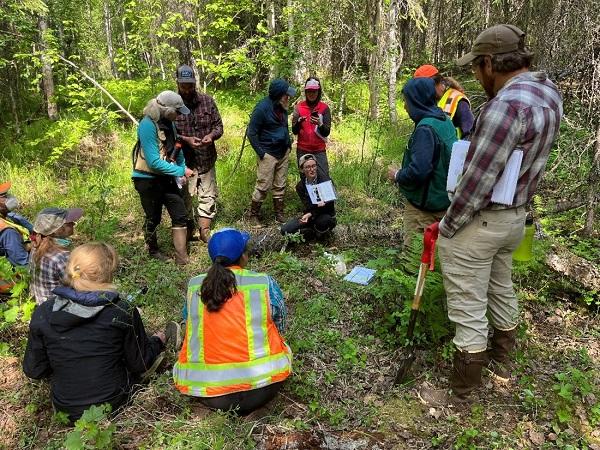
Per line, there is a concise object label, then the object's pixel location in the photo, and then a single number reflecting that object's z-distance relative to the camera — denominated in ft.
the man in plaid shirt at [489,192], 7.95
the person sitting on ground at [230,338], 8.68
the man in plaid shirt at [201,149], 18.16
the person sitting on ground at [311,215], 17.78
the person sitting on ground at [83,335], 8.83
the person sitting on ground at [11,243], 13.37
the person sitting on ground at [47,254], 11.39
